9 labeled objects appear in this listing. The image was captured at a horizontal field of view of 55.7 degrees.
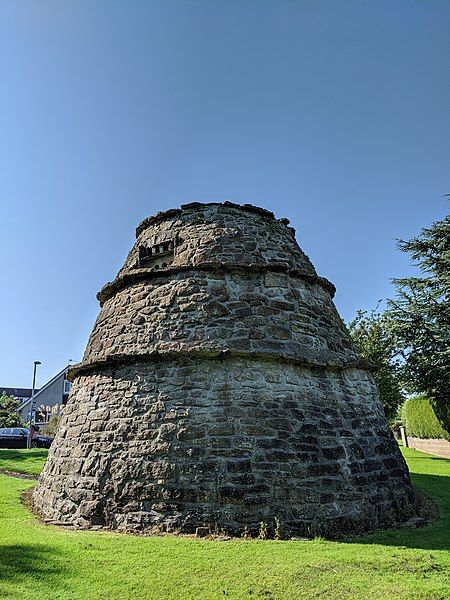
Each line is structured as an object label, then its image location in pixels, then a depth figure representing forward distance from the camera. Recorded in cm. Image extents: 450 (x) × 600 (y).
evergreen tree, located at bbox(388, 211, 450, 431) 1905
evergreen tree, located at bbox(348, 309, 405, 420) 2433
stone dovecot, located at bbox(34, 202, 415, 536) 623
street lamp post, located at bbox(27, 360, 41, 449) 2902
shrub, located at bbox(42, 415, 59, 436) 3072
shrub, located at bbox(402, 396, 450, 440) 2102
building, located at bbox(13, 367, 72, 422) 4264
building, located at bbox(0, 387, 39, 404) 6488
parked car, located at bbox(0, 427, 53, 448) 2628
